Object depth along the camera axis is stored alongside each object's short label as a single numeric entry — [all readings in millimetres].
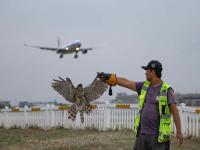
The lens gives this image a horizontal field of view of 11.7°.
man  12907
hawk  15747
